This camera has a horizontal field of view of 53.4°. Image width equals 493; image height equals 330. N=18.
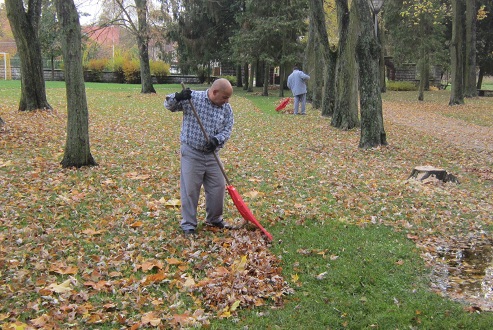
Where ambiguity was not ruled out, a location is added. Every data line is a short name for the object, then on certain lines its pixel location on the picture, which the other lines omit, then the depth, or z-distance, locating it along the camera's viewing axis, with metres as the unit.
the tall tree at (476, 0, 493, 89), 38.69
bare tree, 28.17
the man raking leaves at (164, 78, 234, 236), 5.90
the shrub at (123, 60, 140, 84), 47.25
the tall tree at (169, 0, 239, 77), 34.62
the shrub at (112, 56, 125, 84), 47.91
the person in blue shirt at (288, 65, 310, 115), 20.39
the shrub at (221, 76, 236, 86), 47.82
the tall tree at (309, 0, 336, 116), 17.72
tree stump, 9.15
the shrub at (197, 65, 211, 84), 42.89
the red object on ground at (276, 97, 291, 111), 22.48
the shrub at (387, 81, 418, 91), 44.88
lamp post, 14.70
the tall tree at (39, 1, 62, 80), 31.94
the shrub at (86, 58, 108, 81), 48.28
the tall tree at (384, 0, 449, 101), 32.16
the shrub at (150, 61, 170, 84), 49.34
